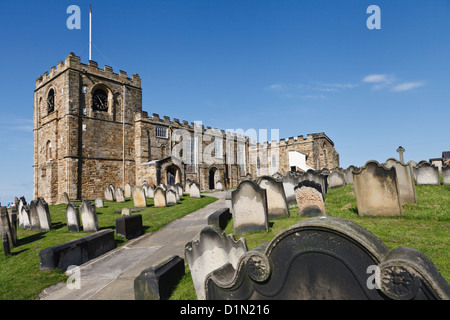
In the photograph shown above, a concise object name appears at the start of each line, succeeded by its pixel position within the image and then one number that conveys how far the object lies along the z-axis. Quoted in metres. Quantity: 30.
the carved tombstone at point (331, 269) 1.78
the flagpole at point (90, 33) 24.24
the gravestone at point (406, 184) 8.23
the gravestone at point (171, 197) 14.68
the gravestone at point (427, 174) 11.47
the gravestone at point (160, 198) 13.97
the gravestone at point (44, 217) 9.46
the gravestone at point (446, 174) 11.67
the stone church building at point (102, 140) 21.53
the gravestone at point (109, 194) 19.42
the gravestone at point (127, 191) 21.56
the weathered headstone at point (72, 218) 8.74
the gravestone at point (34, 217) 9.81
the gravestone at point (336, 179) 14.74
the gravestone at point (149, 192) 18.86
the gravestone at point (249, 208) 6.91
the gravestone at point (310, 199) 7.62
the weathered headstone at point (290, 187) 10.67
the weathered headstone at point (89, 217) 8.55
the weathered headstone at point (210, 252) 3.53
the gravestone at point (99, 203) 15.38
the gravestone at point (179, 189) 18.77
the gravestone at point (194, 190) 18.12
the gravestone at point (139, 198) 14.24
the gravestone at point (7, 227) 7.24
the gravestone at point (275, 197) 8.14
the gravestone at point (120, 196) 18.03
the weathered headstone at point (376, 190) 7.00
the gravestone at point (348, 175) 16.23
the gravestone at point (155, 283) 3.51
